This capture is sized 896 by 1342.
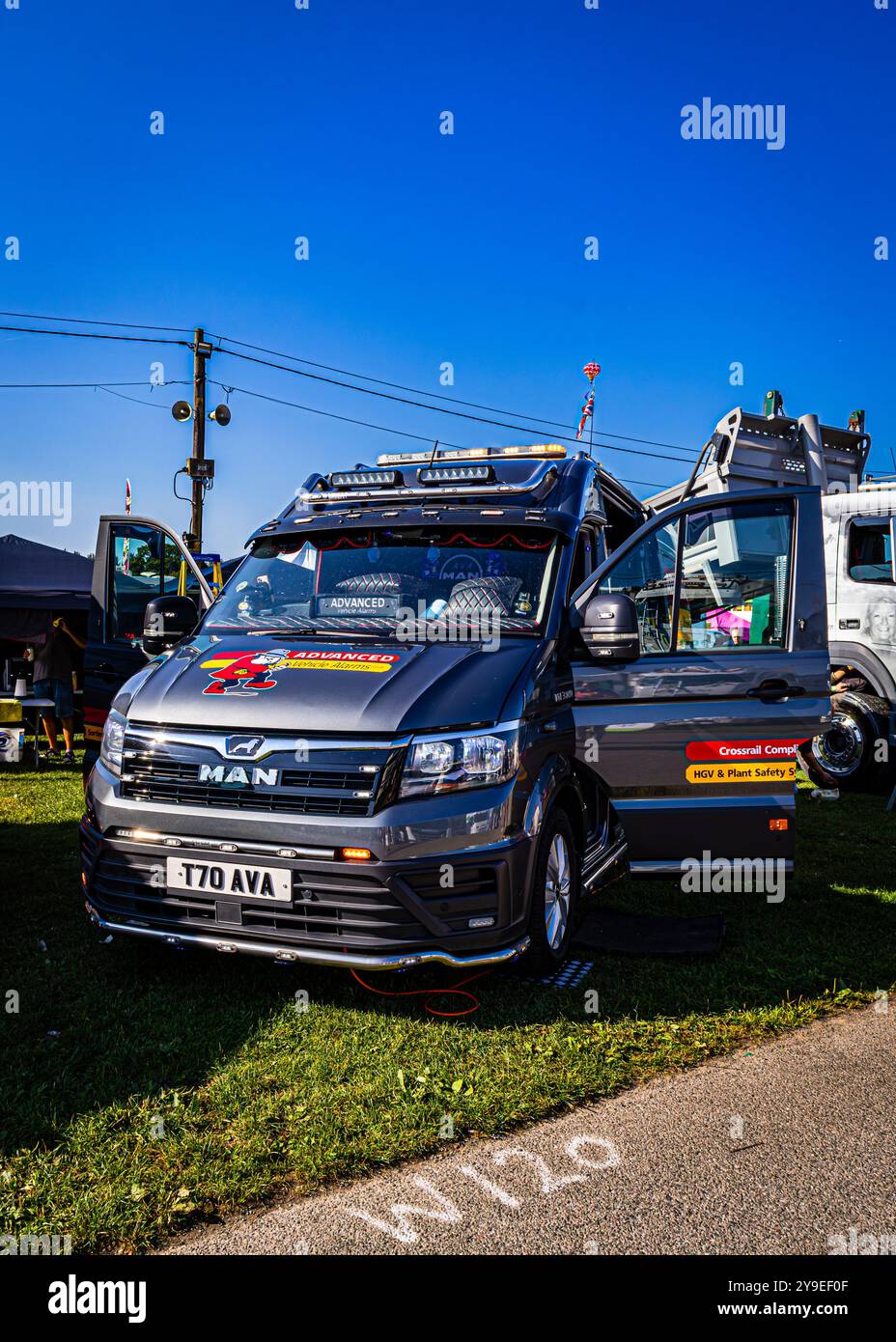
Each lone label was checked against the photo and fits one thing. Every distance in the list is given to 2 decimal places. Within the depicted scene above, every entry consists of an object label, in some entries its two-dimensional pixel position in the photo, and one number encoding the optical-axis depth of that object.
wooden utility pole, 23.07
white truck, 9.49
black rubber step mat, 4.50
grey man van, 3.49
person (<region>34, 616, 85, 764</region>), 11.16
